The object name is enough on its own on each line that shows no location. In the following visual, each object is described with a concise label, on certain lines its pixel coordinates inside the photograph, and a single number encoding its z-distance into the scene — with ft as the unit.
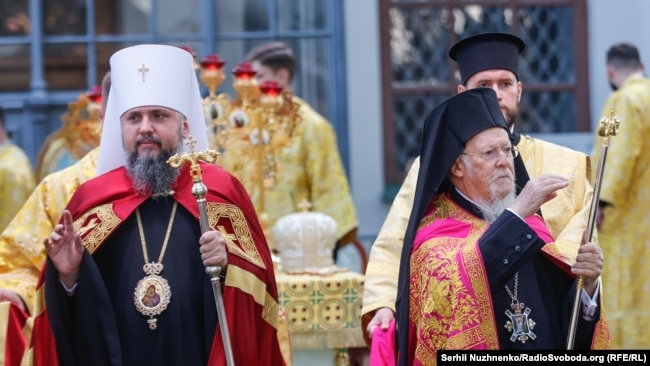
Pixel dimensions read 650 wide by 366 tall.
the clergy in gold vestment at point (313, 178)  59.82
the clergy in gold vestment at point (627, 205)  59.60
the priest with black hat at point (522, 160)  37.83
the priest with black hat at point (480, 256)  32.45
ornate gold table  47.29
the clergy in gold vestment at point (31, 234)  40.46
